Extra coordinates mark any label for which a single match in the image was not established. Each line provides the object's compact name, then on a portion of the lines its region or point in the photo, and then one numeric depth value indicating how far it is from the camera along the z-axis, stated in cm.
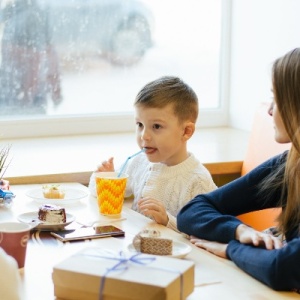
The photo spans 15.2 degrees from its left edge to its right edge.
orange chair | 323
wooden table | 226
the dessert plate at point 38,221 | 261
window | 384
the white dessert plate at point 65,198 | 288
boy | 296
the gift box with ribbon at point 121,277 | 210
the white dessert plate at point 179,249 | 240
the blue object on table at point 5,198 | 286
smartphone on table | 256
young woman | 235
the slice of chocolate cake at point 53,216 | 263
